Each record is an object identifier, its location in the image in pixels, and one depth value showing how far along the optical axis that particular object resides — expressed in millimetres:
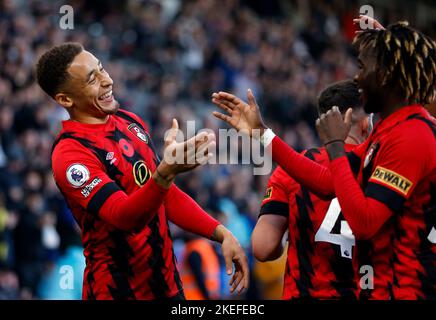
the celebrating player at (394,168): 8102
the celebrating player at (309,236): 9984
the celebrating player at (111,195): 9789
